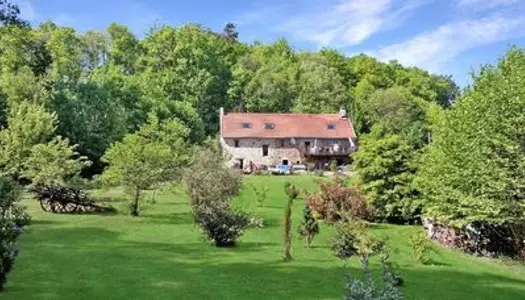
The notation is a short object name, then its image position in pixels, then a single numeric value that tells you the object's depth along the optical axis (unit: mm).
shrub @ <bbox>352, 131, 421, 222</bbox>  33125
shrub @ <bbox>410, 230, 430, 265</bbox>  22047
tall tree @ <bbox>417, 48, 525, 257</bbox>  26297
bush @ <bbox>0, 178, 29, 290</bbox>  12695
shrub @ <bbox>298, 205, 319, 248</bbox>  23672
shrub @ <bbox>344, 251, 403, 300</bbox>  8008
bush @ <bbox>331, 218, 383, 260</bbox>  21188
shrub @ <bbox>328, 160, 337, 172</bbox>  56531
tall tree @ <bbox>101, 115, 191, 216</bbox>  29453
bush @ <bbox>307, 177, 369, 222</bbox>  30906
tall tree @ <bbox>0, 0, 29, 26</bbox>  16797
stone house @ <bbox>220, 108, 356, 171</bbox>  67812
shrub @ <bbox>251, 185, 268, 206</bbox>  37378
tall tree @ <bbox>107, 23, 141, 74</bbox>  86438
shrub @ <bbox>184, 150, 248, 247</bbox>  22250
